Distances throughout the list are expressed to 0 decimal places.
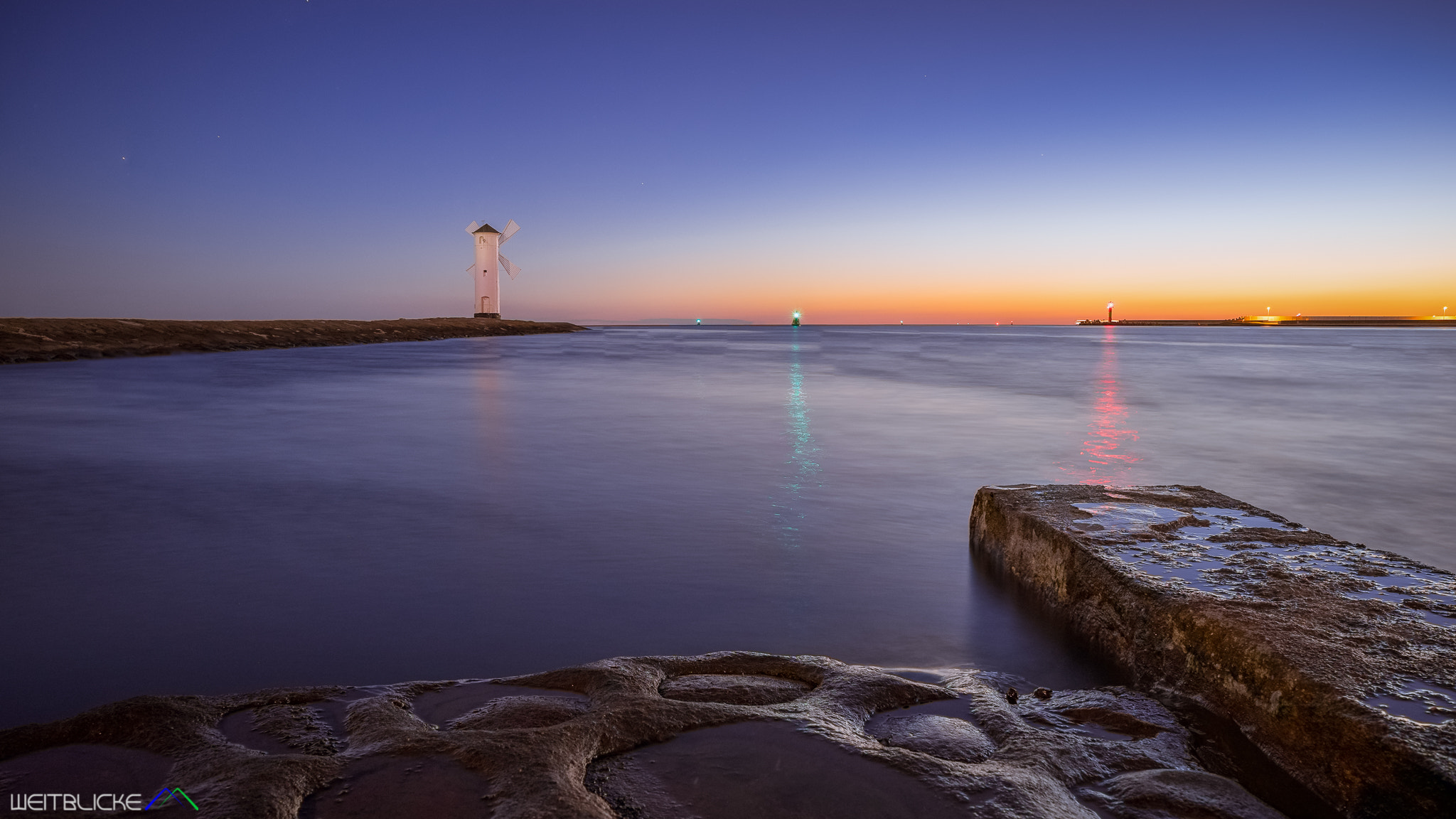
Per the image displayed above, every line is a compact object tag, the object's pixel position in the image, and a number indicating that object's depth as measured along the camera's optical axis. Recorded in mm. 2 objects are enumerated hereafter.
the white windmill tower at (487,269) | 62156
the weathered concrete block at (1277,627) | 1542
